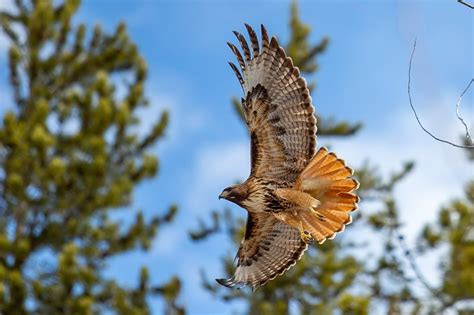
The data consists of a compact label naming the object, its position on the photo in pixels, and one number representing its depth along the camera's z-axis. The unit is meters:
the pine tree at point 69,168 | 35.53
